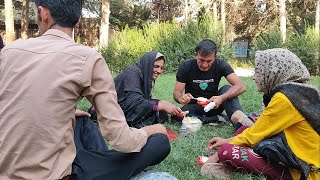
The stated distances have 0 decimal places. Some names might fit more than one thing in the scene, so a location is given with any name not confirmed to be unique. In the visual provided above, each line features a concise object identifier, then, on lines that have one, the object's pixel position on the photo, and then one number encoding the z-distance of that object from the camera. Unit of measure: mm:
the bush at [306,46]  9699
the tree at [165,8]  17656
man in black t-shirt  3152
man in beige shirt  1224
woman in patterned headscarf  1674
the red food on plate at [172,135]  2776
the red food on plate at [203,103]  3037
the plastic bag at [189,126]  2882
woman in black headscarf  2846
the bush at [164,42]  10711
